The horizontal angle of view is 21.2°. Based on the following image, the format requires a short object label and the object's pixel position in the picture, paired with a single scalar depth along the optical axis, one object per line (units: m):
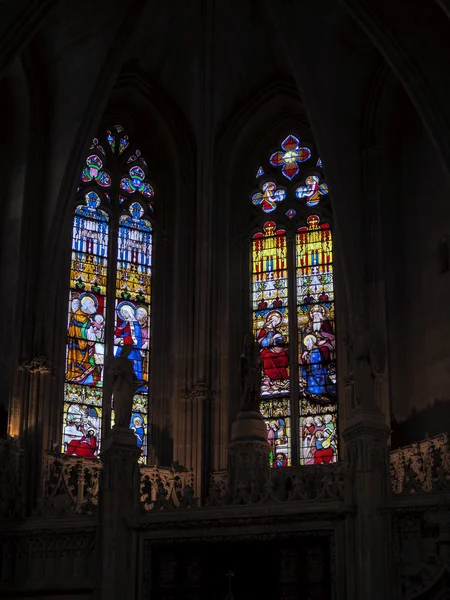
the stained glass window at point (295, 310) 22.19
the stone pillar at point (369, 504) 15.91
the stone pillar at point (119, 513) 17.02
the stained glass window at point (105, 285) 22.09
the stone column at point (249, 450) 18.33
